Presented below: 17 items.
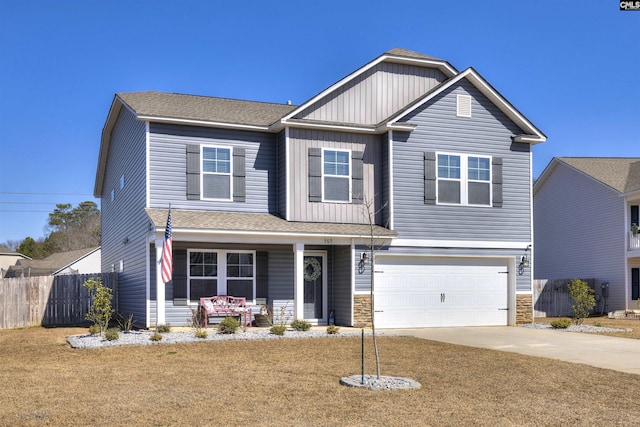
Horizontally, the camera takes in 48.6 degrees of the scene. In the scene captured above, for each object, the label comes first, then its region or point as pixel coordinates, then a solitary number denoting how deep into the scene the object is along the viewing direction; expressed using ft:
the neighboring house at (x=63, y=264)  160.48
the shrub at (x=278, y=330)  53.72
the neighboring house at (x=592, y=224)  91.61
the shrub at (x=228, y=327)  54.13
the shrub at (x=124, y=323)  56.90
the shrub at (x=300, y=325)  56.80
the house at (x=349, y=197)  61.93
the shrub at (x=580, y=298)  69.10
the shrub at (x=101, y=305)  54.80
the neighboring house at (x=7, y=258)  198.93
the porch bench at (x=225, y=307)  60.75
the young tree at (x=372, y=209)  65.63
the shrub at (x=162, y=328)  55.26
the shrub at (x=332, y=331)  55.67
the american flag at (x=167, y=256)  54.19
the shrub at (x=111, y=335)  49.93
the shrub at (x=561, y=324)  64.55
